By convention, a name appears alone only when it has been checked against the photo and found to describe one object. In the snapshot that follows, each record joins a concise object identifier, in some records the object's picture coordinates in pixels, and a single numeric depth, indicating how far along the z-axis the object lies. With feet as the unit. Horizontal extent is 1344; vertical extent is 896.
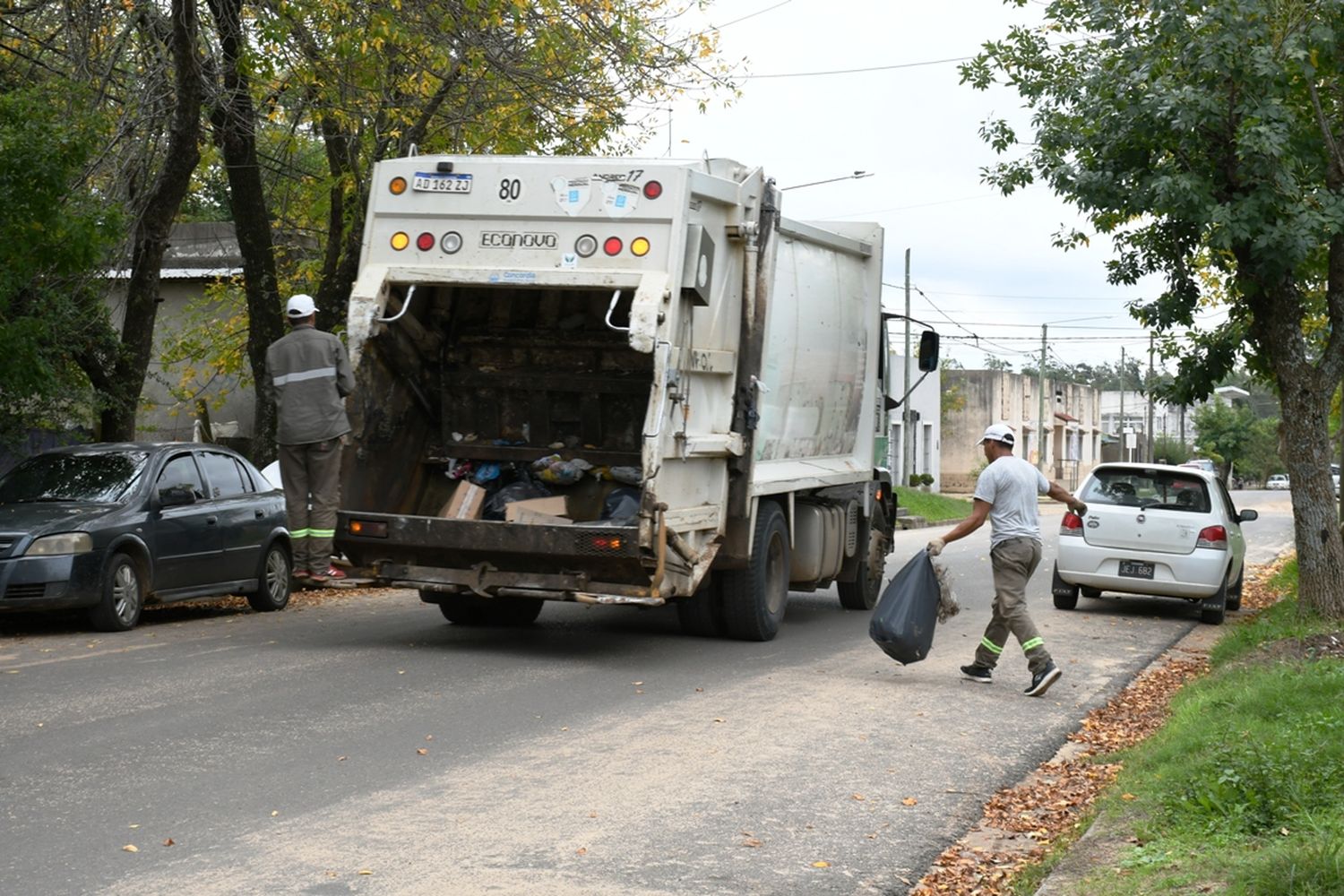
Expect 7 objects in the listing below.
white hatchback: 52.54
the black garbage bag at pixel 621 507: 37.52
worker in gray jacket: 37.11
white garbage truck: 34.68
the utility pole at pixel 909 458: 142.29
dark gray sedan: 38.88
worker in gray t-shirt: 34.65
